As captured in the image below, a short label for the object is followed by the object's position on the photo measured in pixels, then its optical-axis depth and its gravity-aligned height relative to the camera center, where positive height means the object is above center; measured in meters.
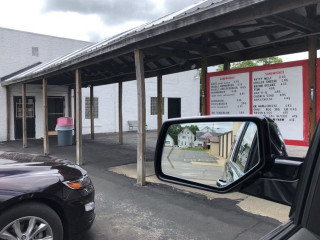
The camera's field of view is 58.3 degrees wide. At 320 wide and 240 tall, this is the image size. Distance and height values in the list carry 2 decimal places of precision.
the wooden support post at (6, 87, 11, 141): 14.82 +0.28
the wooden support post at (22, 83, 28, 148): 12.63 +0.43
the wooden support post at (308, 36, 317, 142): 4.99 +0.40
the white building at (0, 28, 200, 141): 15.23 +1.38
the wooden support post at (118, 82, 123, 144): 13.10 +0.02
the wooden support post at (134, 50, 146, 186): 6.38 -0.04
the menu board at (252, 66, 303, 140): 5.20 +0.33
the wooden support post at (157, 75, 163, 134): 10.06 +0.79
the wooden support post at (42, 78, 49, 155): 10.70 -0.07
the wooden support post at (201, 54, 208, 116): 6.91 +0.82
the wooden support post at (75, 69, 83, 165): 8.71 -0.07
